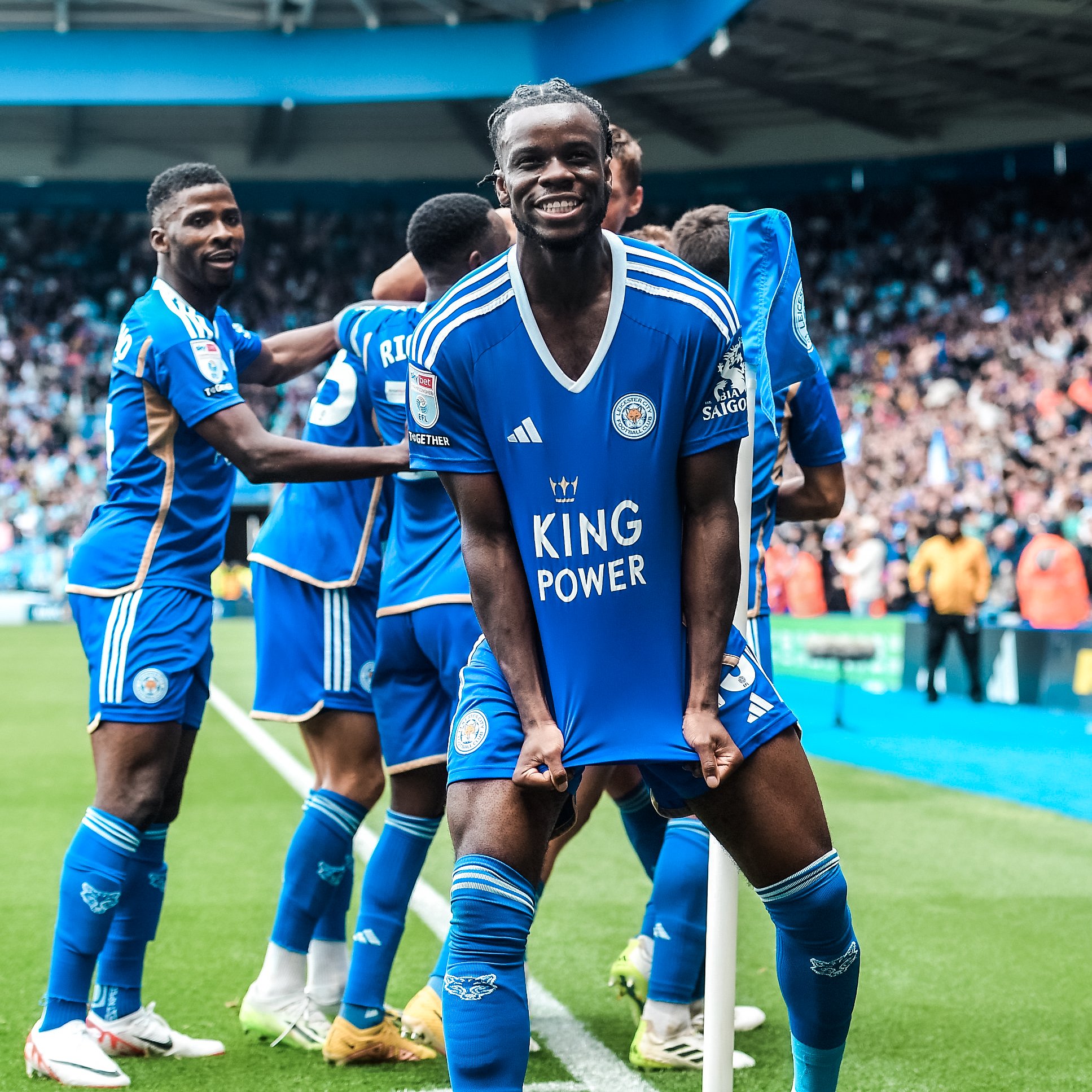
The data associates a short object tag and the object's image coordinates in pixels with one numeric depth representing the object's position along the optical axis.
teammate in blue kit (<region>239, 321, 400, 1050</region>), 4.28
